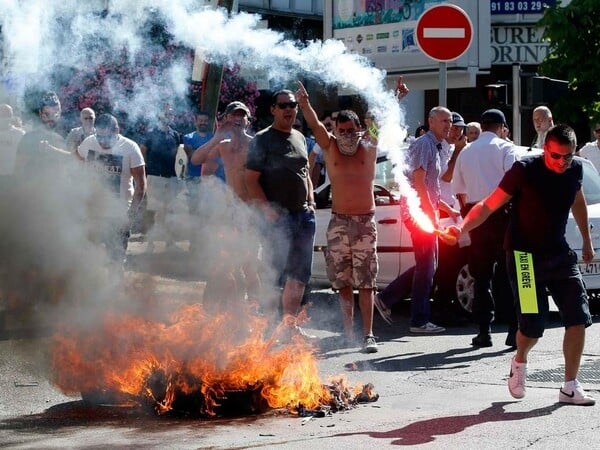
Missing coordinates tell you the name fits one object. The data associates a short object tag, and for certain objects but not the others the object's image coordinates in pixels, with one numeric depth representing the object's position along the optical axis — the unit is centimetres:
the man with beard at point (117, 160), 1019
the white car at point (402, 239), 1130
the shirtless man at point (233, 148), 991
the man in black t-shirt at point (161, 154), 1177
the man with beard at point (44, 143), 898
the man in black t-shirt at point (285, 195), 932
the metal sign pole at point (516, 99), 1523
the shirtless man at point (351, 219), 951
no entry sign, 1235
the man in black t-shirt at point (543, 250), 739
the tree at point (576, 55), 2019
